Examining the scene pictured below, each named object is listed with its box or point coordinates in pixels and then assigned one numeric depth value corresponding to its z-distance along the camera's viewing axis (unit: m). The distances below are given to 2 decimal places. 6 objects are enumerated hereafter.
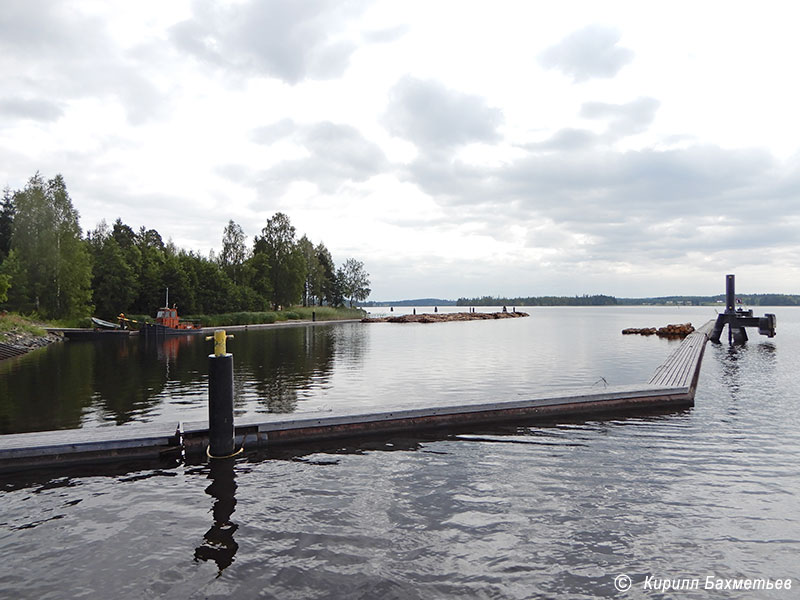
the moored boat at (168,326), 48.09
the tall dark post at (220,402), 10.30
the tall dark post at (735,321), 41.53
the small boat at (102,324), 51.50
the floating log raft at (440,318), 96.70
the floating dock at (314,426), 10.17
